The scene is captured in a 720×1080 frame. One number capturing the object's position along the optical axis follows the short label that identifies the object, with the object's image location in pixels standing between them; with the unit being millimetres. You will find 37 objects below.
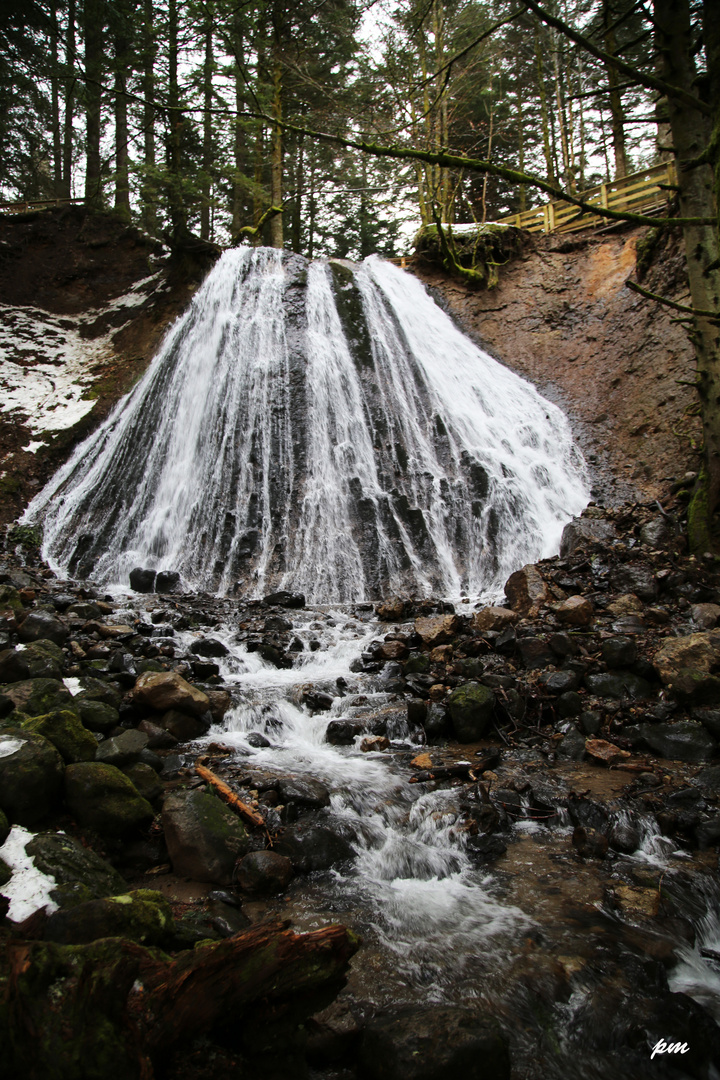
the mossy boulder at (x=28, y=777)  2602
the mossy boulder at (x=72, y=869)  2197
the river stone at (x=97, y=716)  3838
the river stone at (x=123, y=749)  3354
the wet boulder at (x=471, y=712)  4406
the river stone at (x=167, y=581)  9211
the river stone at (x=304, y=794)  3406
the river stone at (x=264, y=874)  2680
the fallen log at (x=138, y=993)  1346
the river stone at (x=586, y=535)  7844
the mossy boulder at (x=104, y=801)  2824
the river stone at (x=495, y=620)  6086
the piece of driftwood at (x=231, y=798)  3164
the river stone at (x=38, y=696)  3525
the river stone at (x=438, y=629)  6051
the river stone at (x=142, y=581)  9203
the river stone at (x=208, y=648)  6152
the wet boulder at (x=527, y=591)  6492
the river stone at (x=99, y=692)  4176
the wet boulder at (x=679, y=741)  3764
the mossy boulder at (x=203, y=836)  2746
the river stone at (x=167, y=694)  4371
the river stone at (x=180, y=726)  4277
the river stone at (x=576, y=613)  5633
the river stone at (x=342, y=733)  4461
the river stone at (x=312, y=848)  2914
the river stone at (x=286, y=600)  8562
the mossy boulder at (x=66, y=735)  3117
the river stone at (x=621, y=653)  4730
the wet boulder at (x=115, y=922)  1915
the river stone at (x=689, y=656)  4266
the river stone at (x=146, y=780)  3230
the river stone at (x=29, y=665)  4102
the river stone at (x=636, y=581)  6031
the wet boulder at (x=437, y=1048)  1663
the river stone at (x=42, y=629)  5488
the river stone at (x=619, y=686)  4484
